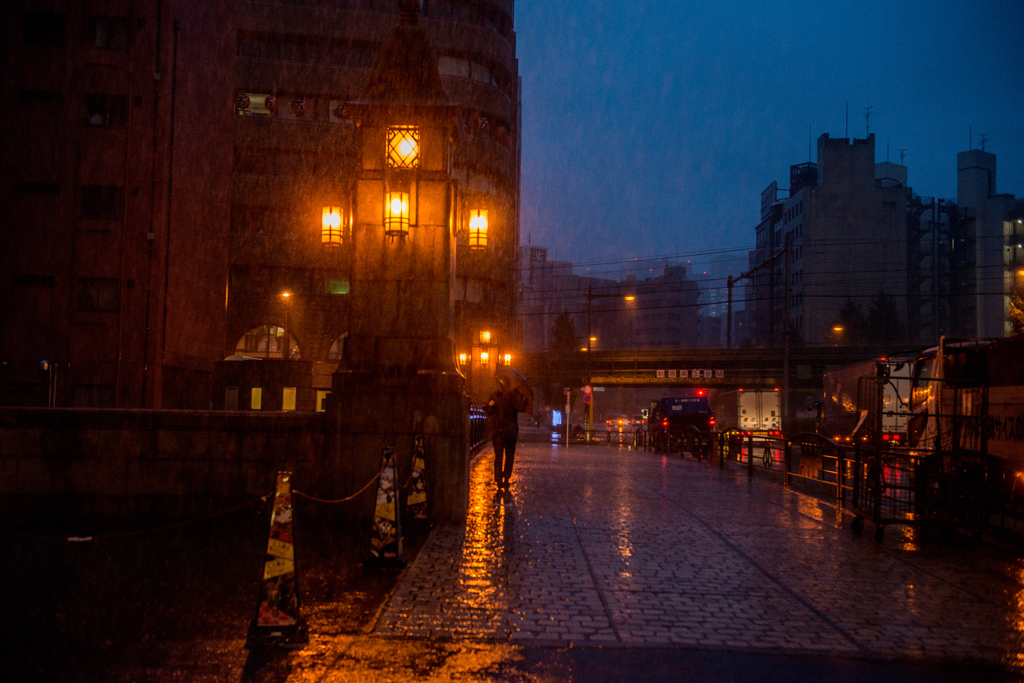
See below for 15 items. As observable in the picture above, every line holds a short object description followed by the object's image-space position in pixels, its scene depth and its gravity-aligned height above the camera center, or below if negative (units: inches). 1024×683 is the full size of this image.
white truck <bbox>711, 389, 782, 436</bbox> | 1791.3 -27.1
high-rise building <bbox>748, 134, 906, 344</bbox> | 3284.9 +674.6
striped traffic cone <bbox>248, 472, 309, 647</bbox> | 214.7 -56.3
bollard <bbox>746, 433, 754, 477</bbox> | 785.6 -57.7
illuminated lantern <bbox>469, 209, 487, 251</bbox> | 548.1 +110.8
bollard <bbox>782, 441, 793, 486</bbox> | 681.6 -47.5
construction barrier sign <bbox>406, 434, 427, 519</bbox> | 395.5 -50.7
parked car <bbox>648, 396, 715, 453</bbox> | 1349.7 -42.9
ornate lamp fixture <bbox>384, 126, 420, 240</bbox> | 430.6 +116.5
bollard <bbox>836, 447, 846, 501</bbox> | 529.0 -49.1
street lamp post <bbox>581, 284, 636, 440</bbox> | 2004.9 -53.8
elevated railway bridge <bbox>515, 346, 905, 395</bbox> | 2386.8 +91.3
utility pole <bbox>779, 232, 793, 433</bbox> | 1632.6 +63.6
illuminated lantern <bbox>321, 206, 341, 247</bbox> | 505.4 +102.8
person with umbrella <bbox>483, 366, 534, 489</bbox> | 548.4 -18.7
